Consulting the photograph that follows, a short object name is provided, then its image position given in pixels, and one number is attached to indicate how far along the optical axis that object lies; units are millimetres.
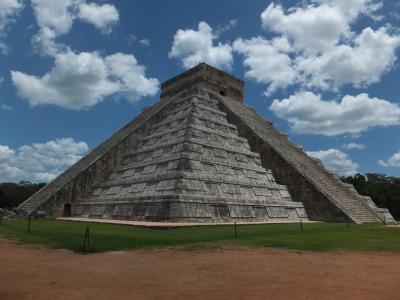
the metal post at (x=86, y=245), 10570
